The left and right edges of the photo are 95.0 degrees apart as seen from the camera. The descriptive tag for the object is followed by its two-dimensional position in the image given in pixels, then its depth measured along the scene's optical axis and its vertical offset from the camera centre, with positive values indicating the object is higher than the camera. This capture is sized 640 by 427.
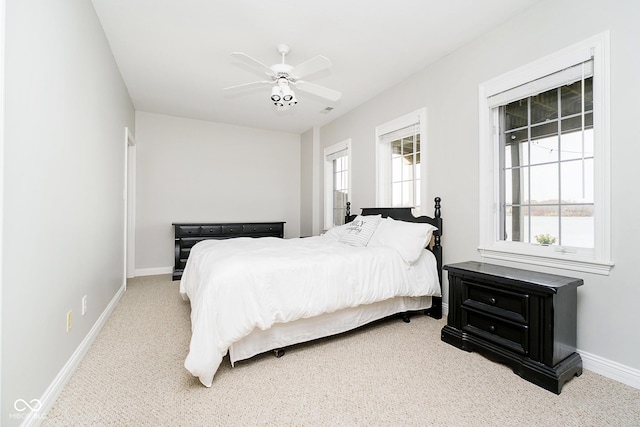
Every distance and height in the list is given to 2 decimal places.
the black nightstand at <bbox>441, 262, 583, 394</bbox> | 1.78 -0.73
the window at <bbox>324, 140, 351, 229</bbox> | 4.88 +0.52
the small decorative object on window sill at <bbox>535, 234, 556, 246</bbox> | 2.27 -0.21
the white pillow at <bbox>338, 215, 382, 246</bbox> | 3.12 -0.20
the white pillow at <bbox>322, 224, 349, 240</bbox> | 3.49 -0.24
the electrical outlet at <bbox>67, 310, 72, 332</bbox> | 1.84 -0.68
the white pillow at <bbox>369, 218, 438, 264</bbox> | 2.72 -0.25
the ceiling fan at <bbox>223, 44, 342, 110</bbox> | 2.37 +1.22
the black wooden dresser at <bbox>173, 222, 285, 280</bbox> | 4.45 -0.32
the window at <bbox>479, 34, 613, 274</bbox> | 1.94 +0.40
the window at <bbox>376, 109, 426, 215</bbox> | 3.47 +0.66
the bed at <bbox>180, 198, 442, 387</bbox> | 1.82 -0.55
